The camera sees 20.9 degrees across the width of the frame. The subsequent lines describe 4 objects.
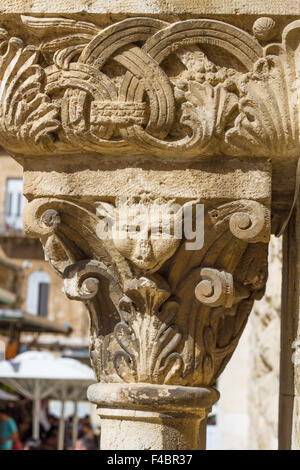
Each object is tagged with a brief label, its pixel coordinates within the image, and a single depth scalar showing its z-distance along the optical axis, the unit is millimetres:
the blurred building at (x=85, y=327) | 4770
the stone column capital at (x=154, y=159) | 2162
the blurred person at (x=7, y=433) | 6475
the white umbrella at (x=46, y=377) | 7684
